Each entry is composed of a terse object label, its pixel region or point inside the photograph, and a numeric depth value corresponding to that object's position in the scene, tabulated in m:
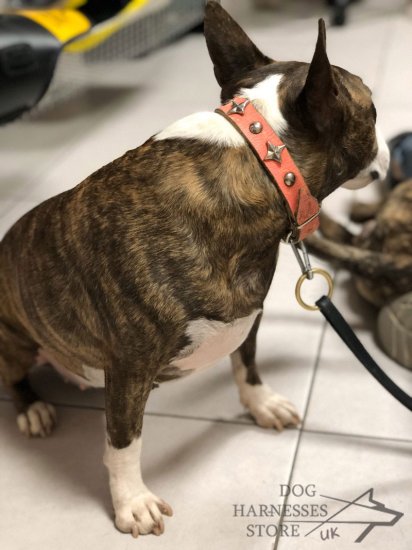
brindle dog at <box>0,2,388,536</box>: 1.00
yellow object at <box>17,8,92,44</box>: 2.30
